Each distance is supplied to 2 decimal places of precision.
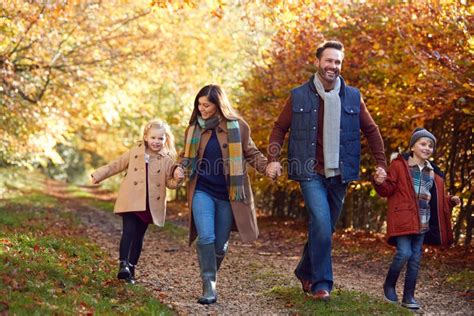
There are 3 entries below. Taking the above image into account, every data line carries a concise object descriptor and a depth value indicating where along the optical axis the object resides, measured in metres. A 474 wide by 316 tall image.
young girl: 13.55
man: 12.17
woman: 12.64
